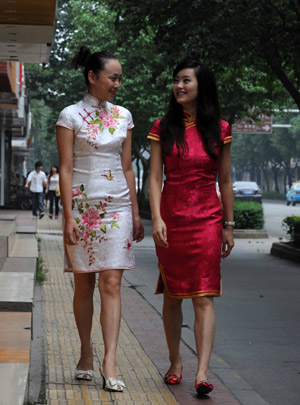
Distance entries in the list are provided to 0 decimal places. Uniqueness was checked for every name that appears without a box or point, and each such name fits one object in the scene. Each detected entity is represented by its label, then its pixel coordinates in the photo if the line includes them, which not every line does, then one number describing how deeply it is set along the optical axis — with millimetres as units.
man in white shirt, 26391
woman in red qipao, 5059
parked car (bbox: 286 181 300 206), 54181
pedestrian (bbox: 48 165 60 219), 27162
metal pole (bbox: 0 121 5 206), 33875
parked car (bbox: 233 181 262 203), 53916
